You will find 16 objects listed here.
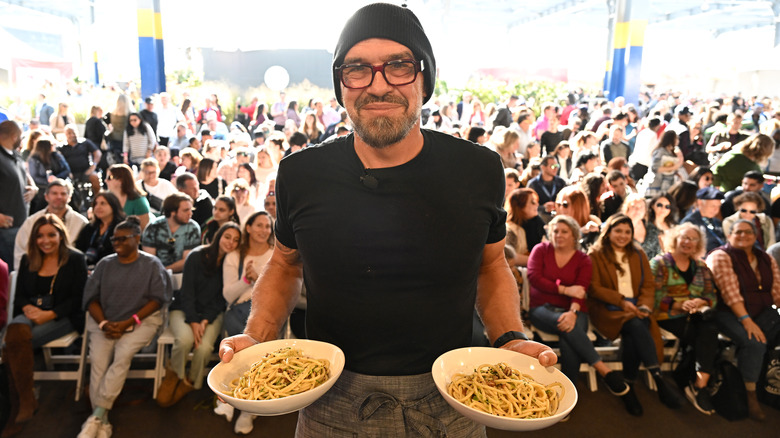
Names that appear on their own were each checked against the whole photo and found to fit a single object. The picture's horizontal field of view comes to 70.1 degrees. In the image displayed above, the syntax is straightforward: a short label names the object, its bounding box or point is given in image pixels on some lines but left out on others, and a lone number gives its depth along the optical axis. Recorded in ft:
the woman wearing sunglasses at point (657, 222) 15.97
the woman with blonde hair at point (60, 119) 33.27
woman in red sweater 12.65
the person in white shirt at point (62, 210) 14.64
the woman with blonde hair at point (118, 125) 26.68
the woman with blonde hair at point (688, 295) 12.94
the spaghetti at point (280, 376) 4.04
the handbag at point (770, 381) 12.66
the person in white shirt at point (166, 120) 32.17
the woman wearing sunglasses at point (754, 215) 16.39
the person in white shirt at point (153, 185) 19.60
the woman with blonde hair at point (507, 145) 23.57
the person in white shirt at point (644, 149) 24.91
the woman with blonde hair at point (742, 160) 19.86
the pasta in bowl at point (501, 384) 4.04
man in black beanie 4.19
